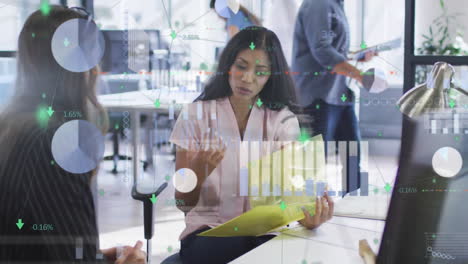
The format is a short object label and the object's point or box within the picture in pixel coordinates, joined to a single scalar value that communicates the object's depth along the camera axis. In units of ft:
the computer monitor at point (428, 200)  3.73
